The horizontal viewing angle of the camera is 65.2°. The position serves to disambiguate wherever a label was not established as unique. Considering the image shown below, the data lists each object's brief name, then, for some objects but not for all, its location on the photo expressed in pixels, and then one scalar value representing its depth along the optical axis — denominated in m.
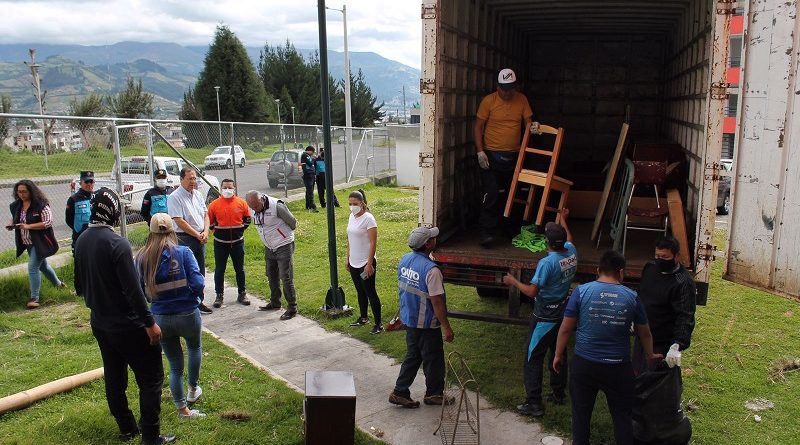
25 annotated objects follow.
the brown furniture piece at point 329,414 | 4.38
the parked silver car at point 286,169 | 17.92
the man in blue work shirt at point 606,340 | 4.09
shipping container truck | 4.48
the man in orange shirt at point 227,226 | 8.19
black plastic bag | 4.38
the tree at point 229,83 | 46.41
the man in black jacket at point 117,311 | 4.29
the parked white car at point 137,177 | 10.51
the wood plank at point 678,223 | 5.36
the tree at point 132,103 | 44.25
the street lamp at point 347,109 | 21.33
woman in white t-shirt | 7.07
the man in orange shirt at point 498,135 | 6.45
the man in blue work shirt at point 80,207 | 7.66
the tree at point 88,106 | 38.88
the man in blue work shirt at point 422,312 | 5.15
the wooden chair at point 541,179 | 6.09
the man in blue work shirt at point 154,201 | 7.95
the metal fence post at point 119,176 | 8.91
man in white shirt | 7.73
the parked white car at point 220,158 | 15.07
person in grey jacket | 7.72
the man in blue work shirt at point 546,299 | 4.98
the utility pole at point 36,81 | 36.17
